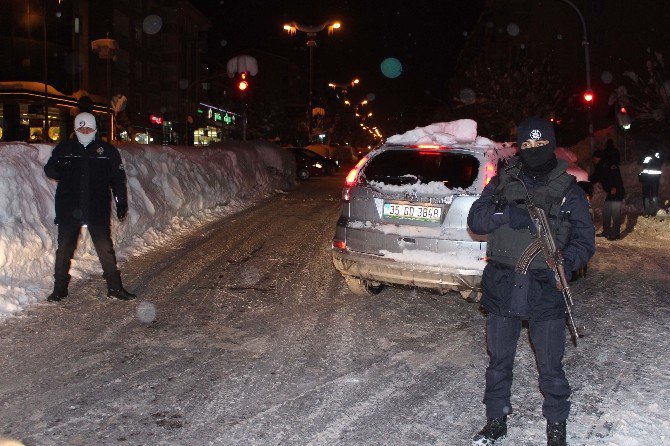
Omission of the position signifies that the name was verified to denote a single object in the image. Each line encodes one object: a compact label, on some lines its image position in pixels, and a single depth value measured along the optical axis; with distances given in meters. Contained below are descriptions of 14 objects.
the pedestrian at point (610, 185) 11.34
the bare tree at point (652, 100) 20.39
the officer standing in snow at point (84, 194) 6.48
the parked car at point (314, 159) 29.44
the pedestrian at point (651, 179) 13.61
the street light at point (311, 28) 35.28
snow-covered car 5.82
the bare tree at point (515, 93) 33.19
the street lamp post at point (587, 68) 19.34
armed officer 3.31
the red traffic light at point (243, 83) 21.39
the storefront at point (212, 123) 57.24
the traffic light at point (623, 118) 18.27
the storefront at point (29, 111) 27.42
